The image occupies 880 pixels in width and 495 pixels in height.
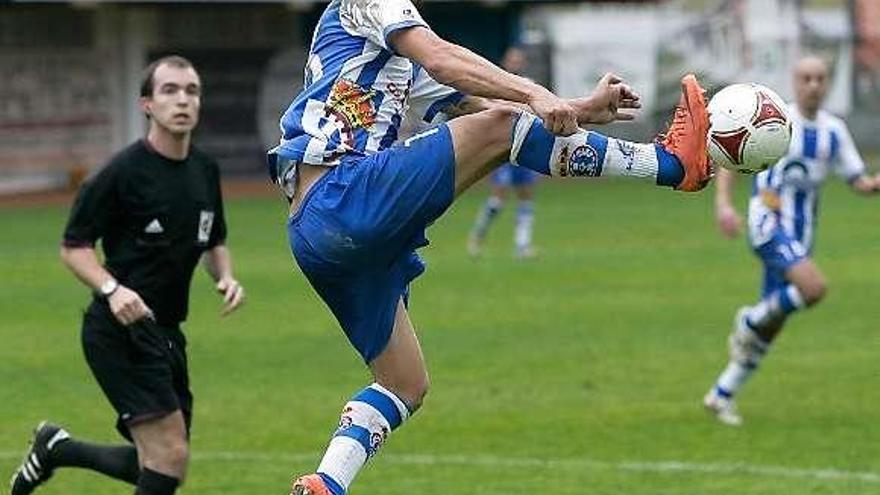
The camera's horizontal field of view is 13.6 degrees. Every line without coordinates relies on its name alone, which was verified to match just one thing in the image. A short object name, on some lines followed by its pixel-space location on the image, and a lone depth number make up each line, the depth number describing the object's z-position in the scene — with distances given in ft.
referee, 53.23
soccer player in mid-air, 43.50
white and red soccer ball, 44.11
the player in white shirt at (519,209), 141.89
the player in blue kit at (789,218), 75.46
